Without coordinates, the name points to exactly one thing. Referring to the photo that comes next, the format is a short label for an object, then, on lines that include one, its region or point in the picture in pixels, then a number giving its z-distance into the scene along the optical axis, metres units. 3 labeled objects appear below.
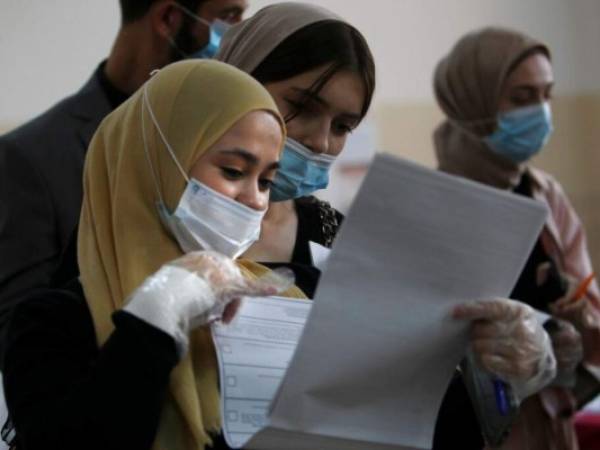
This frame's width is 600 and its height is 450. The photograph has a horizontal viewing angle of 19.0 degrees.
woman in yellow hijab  1.89
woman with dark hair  2.39
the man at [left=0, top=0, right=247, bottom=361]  2.73
